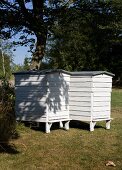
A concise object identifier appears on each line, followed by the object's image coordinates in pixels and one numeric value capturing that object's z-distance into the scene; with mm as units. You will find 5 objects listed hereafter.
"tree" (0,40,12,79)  33785
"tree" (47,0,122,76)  29781
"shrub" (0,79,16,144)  6833
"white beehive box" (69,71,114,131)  8182
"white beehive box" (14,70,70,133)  7870
